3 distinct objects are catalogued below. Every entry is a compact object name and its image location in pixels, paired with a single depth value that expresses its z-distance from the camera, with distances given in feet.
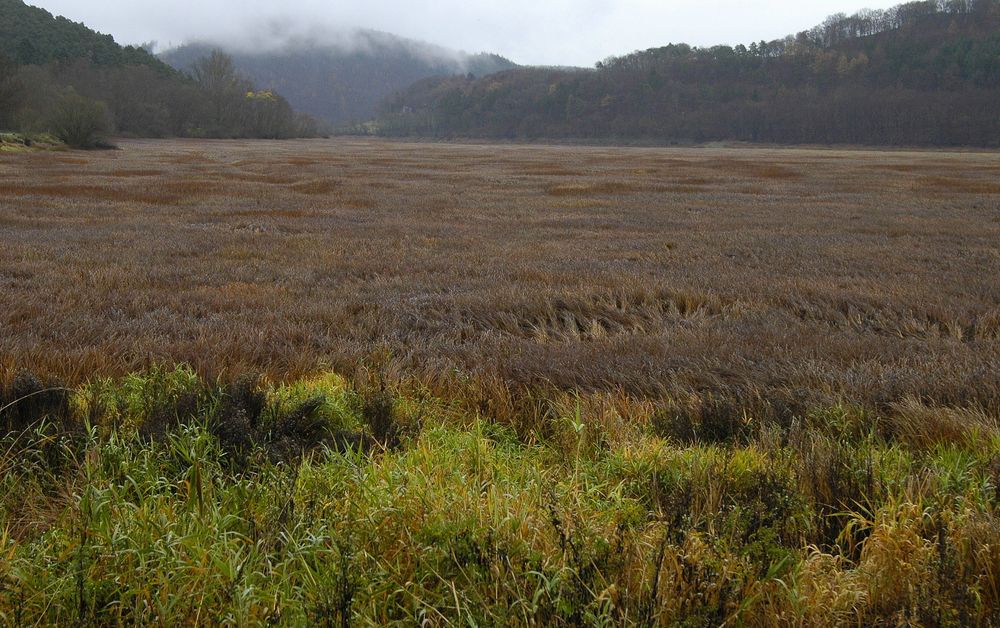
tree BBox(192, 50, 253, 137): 335.53
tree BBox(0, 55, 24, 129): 177.27
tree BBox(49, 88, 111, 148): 167.02
